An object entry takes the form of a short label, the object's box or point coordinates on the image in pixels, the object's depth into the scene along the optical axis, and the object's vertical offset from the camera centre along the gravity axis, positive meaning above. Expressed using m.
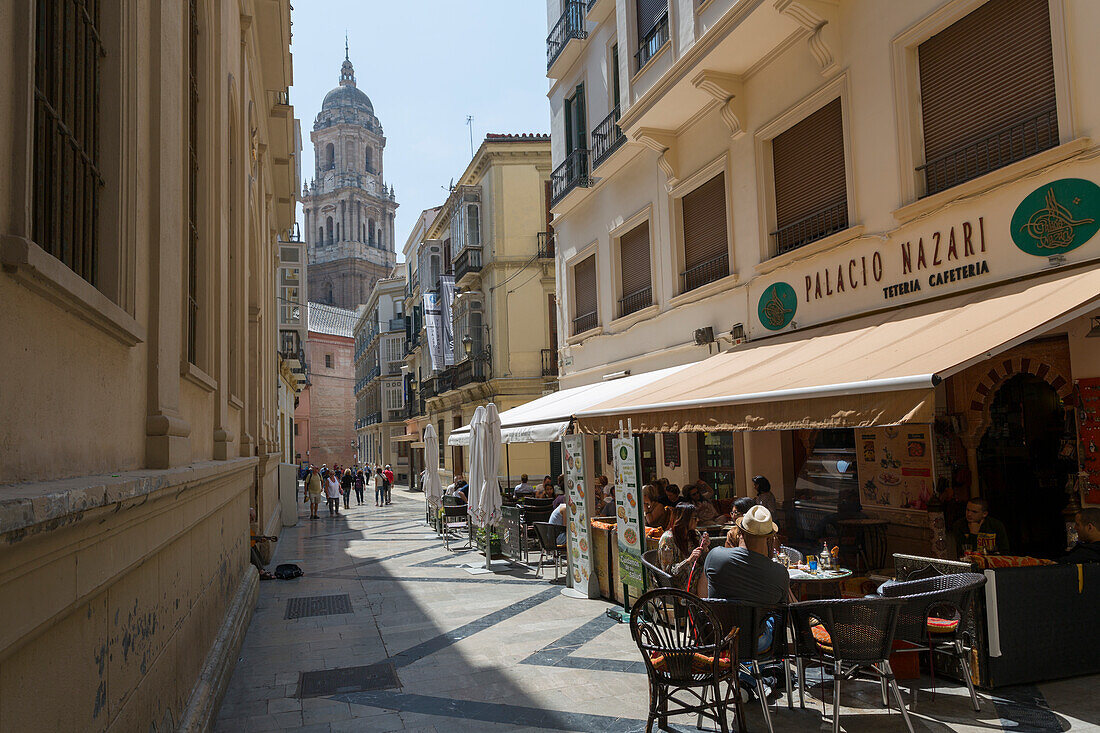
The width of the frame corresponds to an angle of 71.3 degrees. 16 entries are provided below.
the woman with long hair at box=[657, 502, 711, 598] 6.30 -1.17
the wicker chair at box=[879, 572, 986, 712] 5.48 -1.41
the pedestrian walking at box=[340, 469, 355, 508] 32.88 -1.94
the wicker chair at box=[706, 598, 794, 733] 5.34 -1.36
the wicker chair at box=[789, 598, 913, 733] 5.21 -1.40
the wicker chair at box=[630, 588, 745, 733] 5.10 -1.57
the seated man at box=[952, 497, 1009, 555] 7.31 -1.08
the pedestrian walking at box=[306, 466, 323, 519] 25.69 -1.63
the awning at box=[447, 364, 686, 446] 10.33 +0.38
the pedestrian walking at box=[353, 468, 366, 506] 34.66 -2.13
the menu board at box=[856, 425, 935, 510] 9.83 -0.58
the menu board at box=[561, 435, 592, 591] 10.03 -1.08
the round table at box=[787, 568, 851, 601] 6.64 -1.31
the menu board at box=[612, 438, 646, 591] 8.47 -0.89
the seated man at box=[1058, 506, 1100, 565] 6.15 -1.02
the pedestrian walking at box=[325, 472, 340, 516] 27.39 -1.86
